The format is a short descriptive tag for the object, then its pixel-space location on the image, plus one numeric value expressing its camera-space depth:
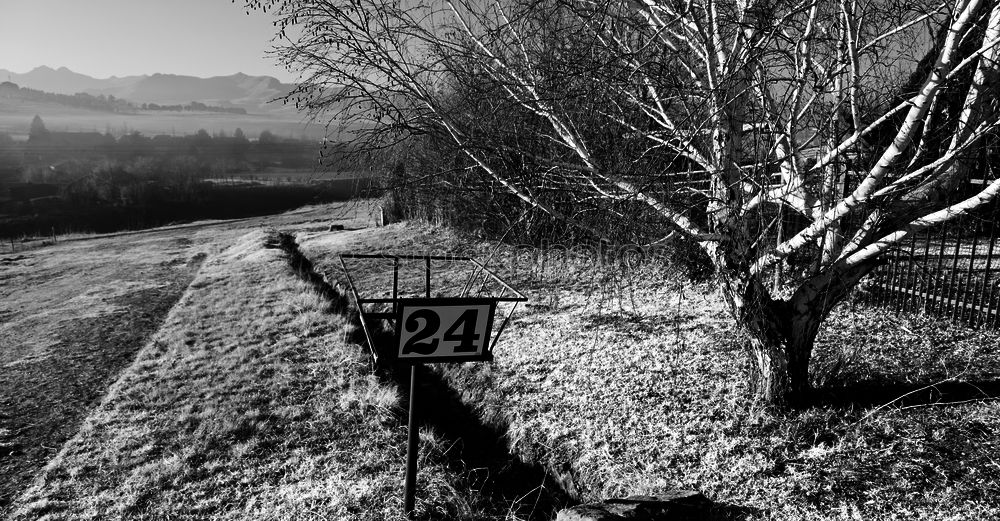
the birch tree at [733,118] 3.92
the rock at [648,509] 4.21
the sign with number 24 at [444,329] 3.92
